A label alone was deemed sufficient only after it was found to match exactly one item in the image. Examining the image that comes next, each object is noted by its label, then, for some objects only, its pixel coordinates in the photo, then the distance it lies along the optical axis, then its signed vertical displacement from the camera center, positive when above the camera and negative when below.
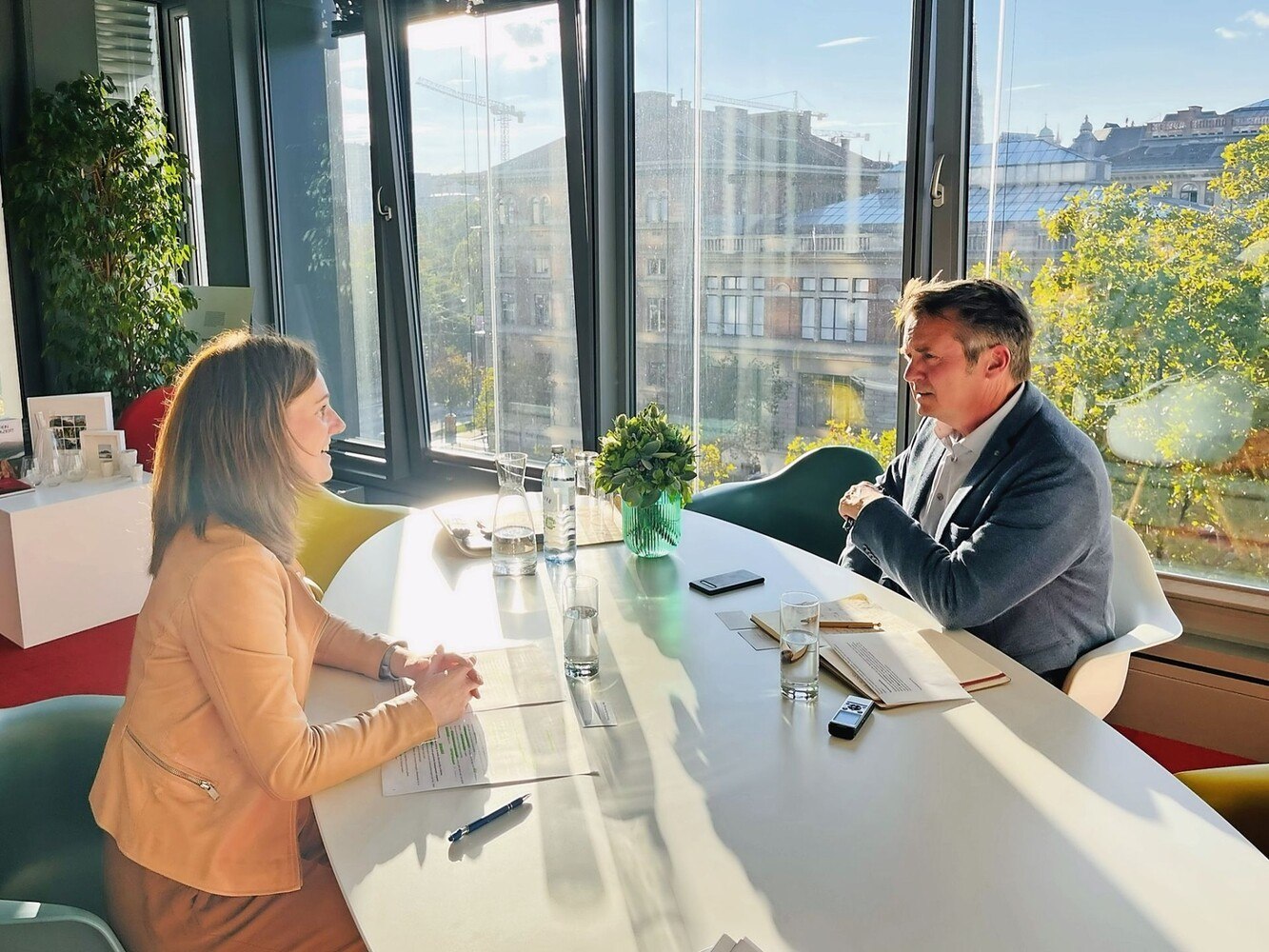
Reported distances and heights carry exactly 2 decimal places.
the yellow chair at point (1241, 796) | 1.67 -0.84
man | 2.02 -0.45
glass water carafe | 2.38 -0.54
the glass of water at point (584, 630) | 1.75 -0.56
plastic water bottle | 2.48 -0.50
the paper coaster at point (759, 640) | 1.90 -0.64
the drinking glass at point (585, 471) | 2.88 -0.48
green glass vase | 2.43 -0.53
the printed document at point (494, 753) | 1.41 -0.65
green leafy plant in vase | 2.34 -0.38
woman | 1.37 -0.59
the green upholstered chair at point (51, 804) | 1.61 -0.79
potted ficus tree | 5.17 +0.43
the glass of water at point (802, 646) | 1.65 -0.56
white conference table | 1.09 -0.66
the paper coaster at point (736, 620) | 2.00 -0.63
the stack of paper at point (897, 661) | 1.68 -0.64
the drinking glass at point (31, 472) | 4.25 -0.65
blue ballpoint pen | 1.26 -0.65
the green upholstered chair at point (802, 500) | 3.15 -0.62
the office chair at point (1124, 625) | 2.08 -0.71
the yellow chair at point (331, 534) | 3.11 -0.68
